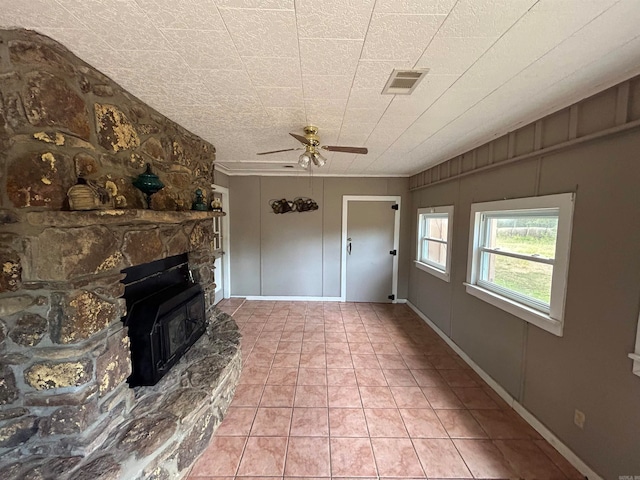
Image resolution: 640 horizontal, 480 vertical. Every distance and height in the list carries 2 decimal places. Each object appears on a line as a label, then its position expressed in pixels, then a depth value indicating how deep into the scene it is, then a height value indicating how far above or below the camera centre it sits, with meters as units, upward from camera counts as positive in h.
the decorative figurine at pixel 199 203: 2.26 +0.15
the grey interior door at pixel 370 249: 4.75 -0.48
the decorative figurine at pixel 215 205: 2.55 +0.15
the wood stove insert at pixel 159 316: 1.62 -0.66
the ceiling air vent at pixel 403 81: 1.36 +0.78
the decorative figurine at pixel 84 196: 1.14 +0.10
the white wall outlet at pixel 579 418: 1.63 -1.20
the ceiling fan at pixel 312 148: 2.12 +0.61
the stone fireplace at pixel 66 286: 1.07 -0.30
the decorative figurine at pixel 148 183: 1.57 +0.22
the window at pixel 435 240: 3.37 -0.25
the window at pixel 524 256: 1.80 -0.25
